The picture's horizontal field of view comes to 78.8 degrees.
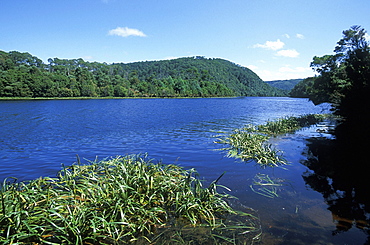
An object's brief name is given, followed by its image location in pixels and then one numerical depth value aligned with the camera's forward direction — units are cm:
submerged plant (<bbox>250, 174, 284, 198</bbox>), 838
